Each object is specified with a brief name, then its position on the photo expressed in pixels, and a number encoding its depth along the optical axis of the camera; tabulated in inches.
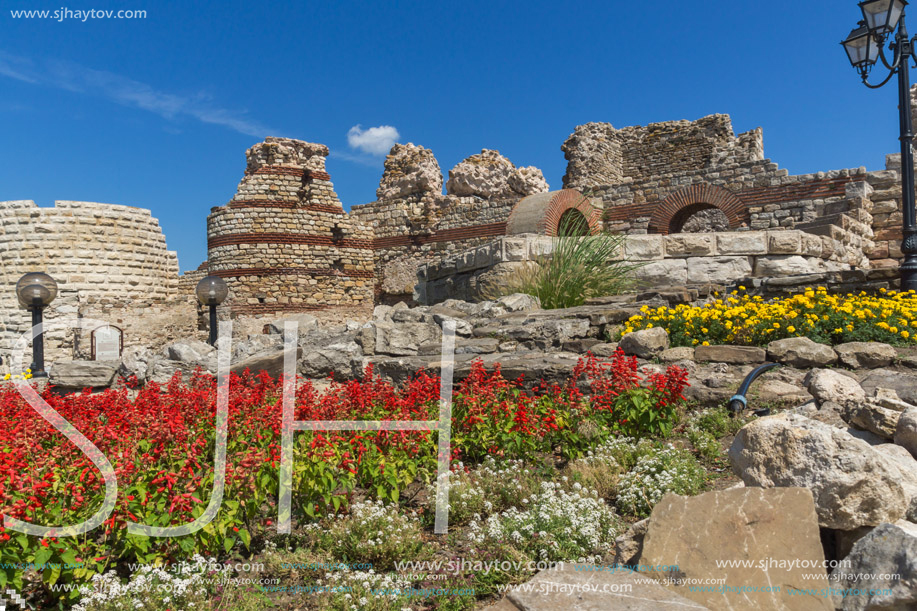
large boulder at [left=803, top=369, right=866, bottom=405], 143.3
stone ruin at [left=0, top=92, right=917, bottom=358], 350.6
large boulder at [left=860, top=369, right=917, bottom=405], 147.6
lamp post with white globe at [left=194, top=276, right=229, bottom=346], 393.1
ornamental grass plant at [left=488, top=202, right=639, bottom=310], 311.6
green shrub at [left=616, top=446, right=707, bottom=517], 119.8
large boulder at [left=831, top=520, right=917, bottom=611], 68.6
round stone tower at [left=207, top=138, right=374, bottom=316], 730.8
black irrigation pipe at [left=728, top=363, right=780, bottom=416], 159.3
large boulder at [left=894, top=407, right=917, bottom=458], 100.7
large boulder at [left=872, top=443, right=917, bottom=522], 87.9
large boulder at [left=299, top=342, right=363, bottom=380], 236.4
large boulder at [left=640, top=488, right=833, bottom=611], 75.7
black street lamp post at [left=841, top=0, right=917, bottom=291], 292.0
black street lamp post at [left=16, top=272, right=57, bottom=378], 350.3
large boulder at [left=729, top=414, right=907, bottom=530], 82.0
